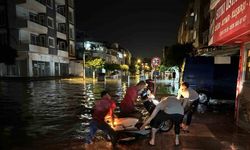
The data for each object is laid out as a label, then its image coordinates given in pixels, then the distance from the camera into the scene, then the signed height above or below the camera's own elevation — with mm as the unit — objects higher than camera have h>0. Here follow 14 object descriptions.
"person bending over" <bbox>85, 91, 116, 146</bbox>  4291 -1181
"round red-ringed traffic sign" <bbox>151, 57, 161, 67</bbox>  12086 +486
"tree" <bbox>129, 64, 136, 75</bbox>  76497 -304
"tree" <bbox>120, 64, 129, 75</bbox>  54408 +123
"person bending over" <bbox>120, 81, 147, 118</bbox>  5500 -1029
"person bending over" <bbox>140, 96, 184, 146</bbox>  4223 -1086
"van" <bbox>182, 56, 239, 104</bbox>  9004 -437
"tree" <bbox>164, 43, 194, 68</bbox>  22523 +2160
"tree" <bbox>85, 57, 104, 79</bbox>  35192 +1084
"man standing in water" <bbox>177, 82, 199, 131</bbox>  5324 -1000
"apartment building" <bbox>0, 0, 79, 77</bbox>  24131 +5135
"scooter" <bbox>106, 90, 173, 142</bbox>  4638 -1651
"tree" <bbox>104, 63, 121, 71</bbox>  44036 +338
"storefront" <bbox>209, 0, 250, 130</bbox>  4183 +942
